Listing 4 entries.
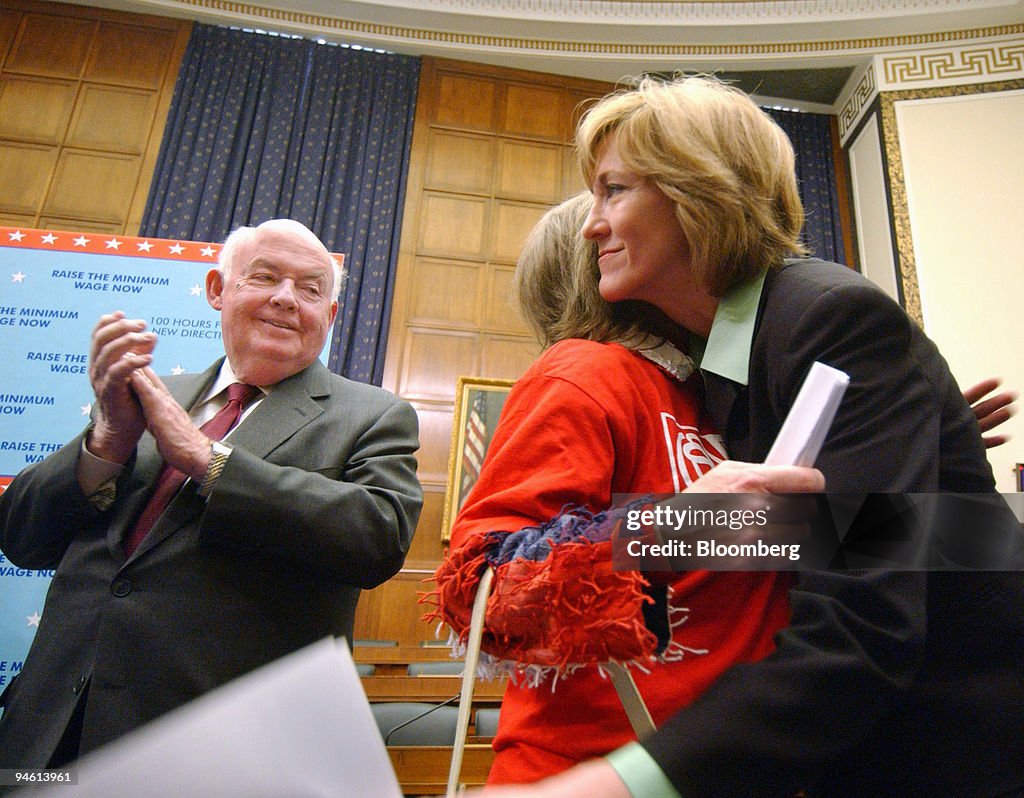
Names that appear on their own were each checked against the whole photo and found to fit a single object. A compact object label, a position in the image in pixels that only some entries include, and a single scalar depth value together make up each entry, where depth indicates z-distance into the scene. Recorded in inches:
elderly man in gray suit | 42.9
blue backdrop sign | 104.8
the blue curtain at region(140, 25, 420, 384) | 186.5
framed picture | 173.2
